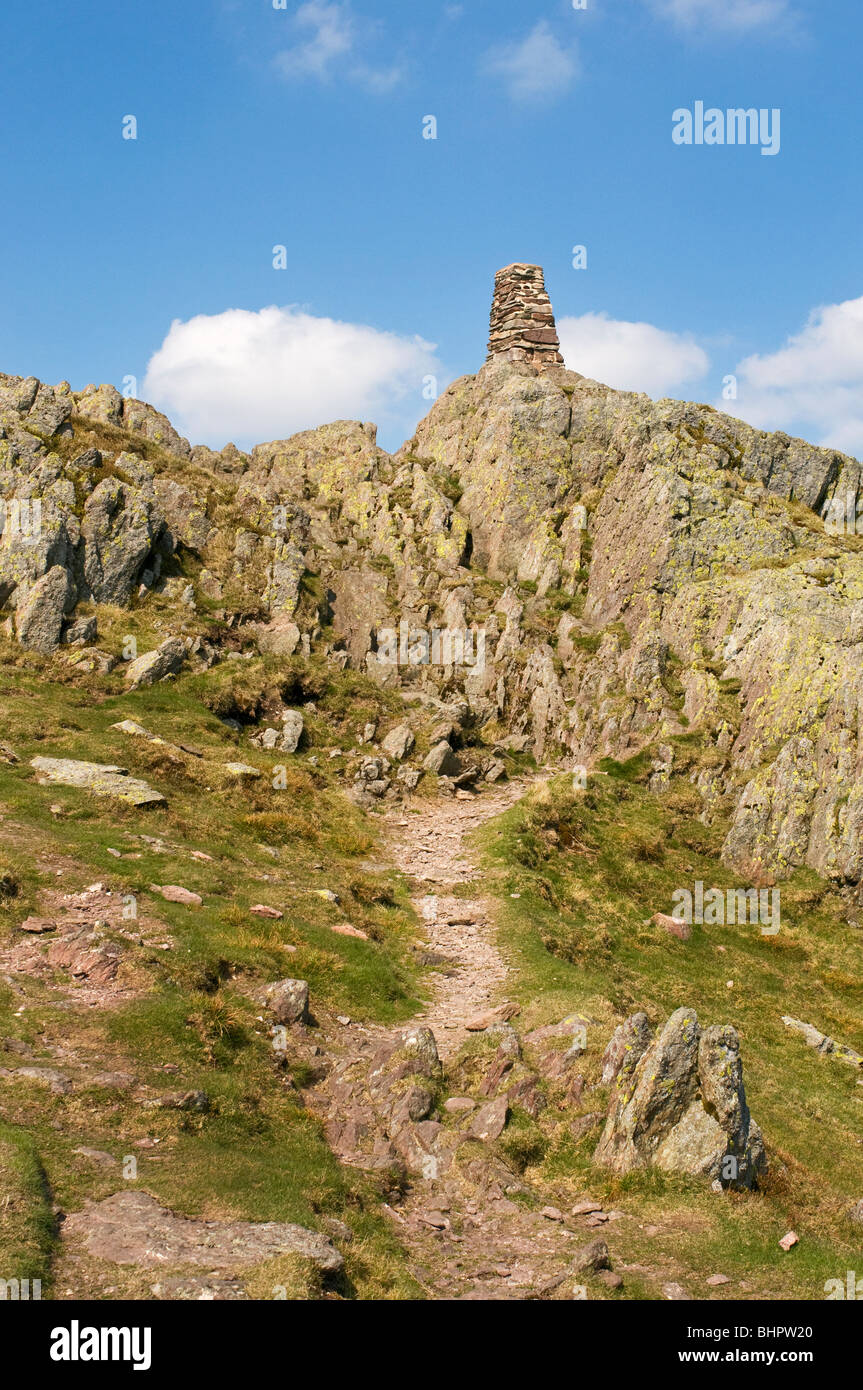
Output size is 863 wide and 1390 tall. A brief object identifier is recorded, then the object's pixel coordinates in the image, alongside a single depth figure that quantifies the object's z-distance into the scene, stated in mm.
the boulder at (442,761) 46562
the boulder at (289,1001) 21547
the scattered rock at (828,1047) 27016
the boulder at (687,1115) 17172
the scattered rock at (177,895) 25280
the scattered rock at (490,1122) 18359
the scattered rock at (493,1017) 23406
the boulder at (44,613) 44406
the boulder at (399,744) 47250
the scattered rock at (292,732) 44812
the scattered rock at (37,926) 21094
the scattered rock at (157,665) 44781
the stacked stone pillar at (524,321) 81062
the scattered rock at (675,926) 33500
